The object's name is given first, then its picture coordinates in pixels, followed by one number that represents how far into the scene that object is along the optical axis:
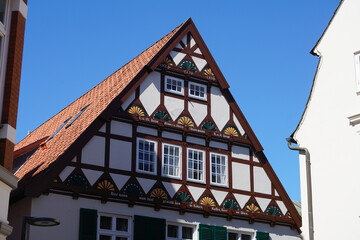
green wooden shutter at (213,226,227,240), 21.89
